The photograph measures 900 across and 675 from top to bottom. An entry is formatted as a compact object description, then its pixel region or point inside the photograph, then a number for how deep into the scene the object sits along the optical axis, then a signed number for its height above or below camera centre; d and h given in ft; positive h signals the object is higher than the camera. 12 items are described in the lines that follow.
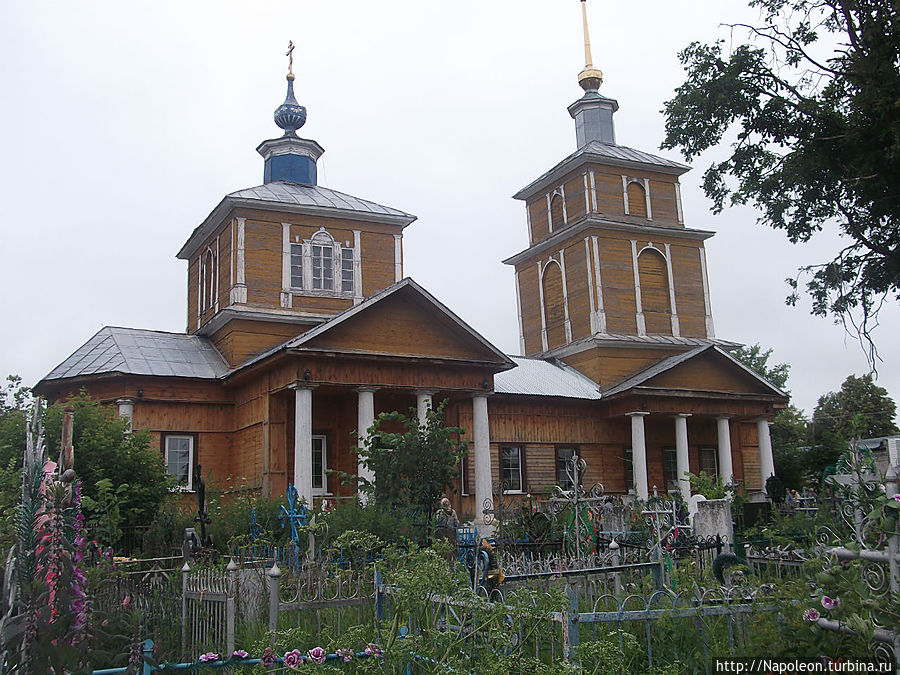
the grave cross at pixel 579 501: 44.83 -0.42
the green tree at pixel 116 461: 51.96 +3.20
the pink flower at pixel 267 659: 18.26 -3.18
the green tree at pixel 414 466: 45.91 +1.91
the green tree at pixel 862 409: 156.46 +13.96
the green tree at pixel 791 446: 99.66 +5.84
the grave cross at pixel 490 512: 60.70 -1.08
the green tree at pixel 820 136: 41.63 +18.63
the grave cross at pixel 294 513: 43.57 -0.37
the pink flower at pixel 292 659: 17.71 -3.12
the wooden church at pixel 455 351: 65.87 +12.81
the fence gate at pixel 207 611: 24.68 -3.05
